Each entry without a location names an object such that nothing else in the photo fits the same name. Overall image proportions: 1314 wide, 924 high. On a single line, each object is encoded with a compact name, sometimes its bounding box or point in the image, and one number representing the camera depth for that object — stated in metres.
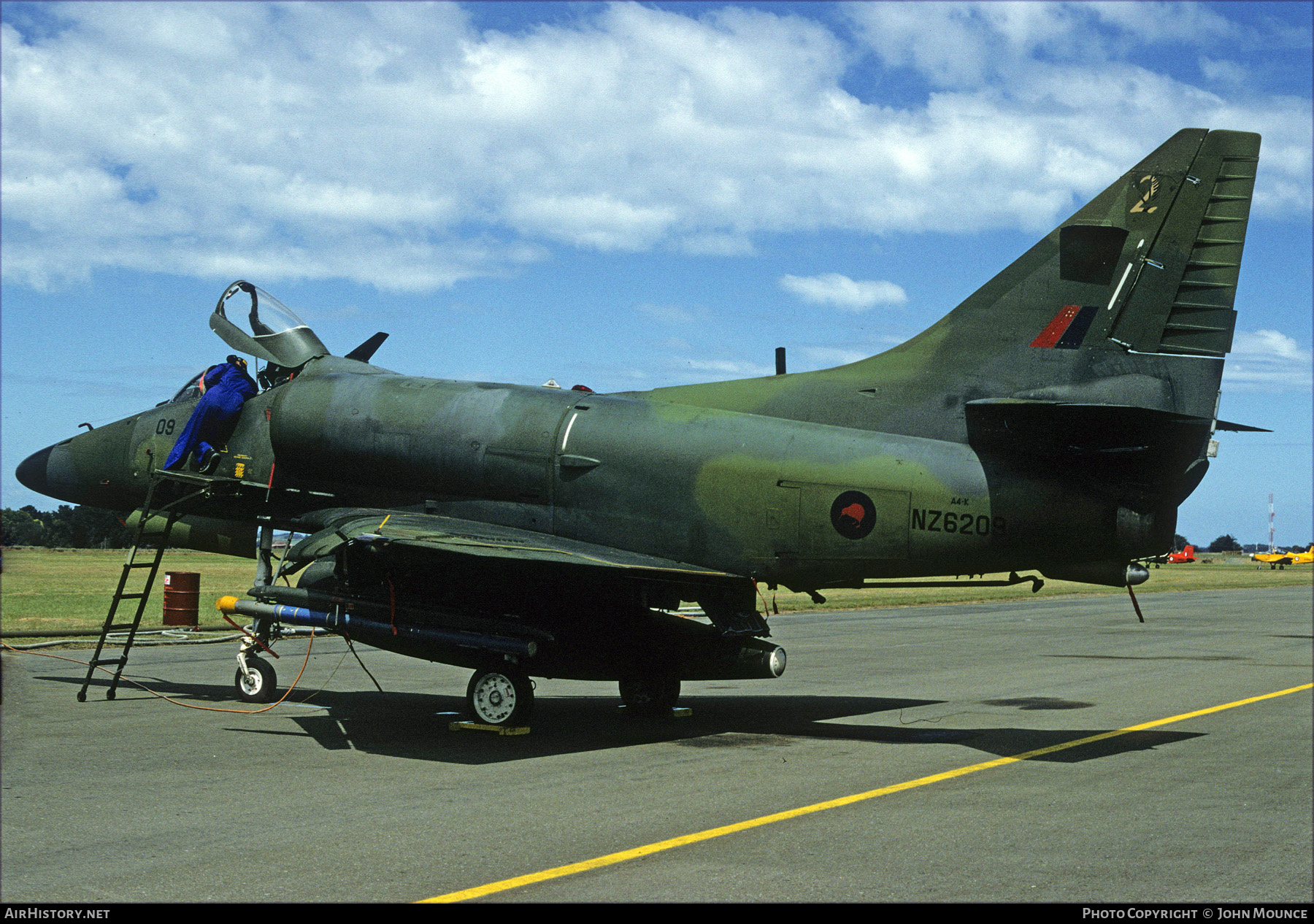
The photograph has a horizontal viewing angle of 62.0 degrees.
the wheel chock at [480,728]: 11.31
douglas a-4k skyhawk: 10.77
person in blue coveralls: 13.50
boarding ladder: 12.92
